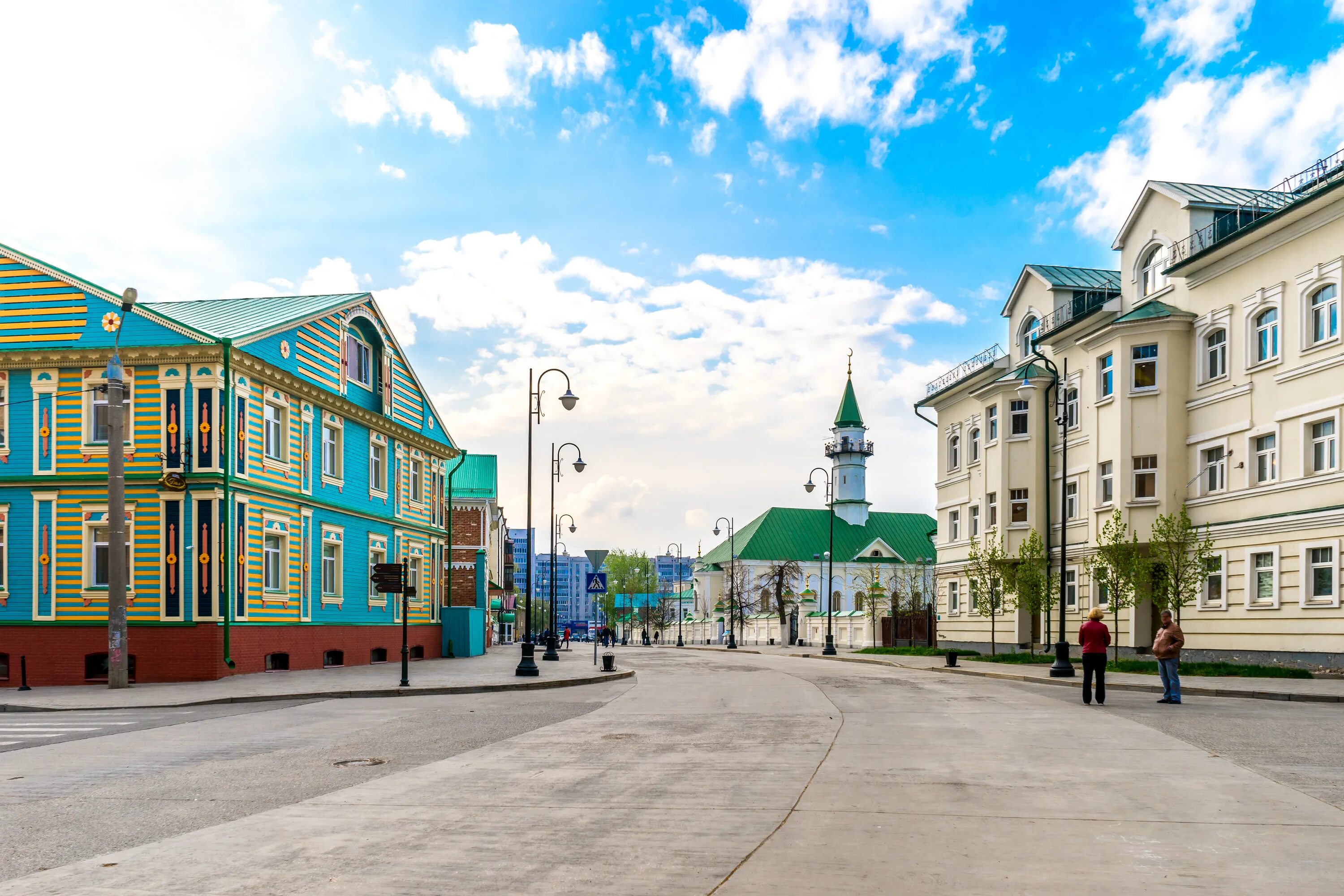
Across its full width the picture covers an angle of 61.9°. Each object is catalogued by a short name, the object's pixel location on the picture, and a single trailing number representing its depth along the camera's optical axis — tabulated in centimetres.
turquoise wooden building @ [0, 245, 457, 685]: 2697
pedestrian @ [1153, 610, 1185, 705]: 1980
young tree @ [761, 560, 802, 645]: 8738
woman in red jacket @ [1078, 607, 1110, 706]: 2008
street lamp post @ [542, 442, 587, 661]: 3338
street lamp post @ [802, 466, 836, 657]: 5112
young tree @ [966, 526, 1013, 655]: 4112
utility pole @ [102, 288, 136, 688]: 2409
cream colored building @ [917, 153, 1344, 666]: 2884
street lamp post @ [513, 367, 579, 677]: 2738
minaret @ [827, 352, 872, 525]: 11331
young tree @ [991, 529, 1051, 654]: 3862
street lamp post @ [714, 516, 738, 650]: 7075
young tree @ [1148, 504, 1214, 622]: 3061
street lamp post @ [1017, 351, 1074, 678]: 2781
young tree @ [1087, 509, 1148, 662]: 3216
